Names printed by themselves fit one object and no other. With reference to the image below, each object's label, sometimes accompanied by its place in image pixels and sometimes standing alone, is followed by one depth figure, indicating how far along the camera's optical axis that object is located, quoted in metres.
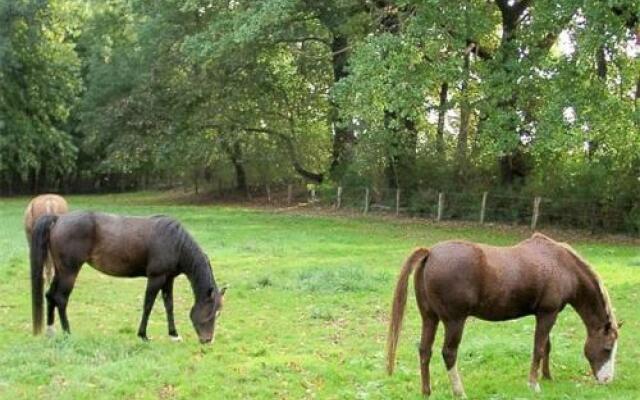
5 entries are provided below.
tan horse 12.89
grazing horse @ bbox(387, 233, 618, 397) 6.51
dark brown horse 8.84
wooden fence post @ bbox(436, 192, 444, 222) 26.95
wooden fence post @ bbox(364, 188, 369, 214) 29.92
